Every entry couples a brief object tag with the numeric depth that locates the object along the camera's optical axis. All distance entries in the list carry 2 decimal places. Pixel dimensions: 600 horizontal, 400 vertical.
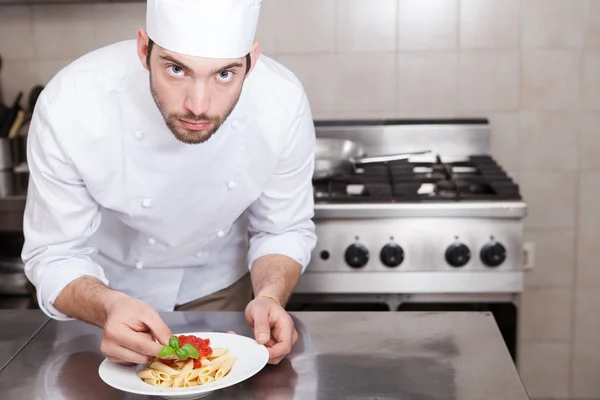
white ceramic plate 1.11
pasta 1.14
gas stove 2.11
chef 1.32
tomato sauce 1.20
